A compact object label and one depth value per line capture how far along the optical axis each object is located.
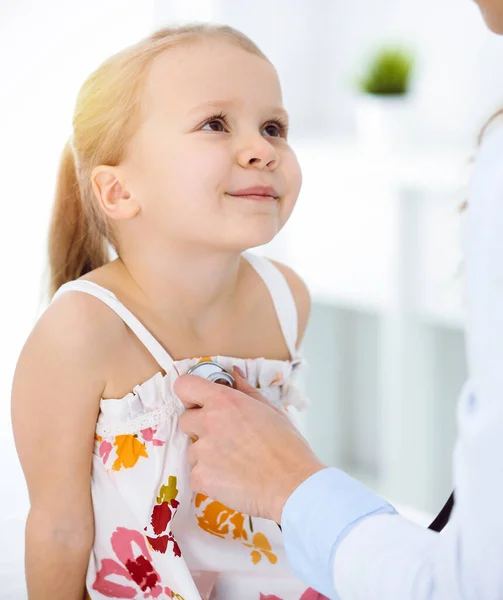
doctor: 1.06
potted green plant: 2.24
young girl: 1.28
